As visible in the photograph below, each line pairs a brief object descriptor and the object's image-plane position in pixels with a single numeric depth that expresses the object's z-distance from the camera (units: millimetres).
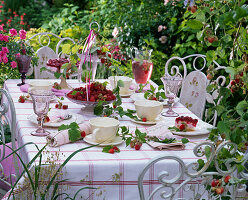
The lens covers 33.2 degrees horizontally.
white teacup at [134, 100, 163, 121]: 2227
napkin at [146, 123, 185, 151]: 1882
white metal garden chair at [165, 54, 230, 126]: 3057
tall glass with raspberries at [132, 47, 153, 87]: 2980
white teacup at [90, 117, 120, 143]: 1860
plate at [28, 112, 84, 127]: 2119
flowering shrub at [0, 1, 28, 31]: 6844
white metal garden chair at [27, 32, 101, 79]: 3777
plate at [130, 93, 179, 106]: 2719
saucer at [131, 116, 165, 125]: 2232
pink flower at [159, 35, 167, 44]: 4695
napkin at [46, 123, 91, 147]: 1838
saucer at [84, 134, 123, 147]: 1874
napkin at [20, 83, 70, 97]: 2836
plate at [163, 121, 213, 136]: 2055
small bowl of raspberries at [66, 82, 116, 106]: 2320
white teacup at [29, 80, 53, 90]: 2695
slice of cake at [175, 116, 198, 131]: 2092
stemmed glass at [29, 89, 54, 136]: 1968
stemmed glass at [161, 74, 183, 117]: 2431
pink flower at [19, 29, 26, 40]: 3396
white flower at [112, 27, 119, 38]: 4926
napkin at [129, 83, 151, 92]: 2998
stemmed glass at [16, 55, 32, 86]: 3020
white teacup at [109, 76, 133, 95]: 2875
